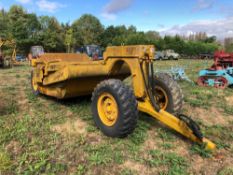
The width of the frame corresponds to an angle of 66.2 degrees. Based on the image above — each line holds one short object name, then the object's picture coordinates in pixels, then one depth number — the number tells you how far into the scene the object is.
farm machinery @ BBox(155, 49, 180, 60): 22.14
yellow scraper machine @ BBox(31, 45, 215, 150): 2.50
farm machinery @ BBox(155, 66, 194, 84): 6.54
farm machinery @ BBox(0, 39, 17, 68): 11.34
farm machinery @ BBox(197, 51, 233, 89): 5.64
